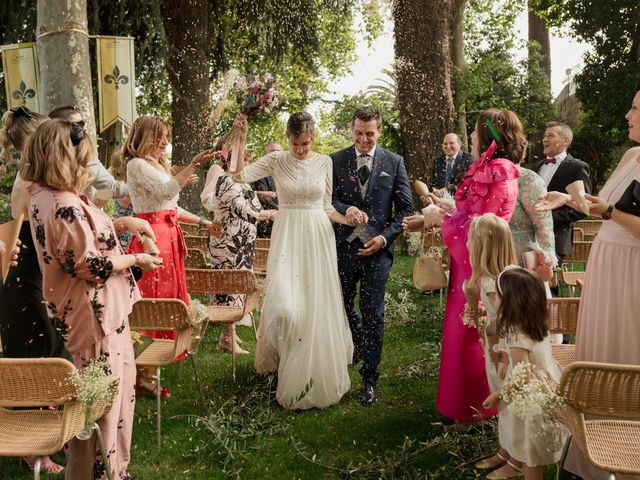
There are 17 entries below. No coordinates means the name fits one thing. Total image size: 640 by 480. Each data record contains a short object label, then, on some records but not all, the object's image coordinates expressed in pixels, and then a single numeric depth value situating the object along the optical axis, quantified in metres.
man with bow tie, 7.13
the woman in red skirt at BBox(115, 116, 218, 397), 5.49
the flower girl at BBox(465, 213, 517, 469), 3.98
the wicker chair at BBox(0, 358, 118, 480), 2.79
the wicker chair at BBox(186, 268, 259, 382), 5.80
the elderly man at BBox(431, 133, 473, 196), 9.70
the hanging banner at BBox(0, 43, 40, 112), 7.71
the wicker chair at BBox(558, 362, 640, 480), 2.69
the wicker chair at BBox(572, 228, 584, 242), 9.72
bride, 5.16
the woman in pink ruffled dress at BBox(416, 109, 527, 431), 4.36
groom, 5.32
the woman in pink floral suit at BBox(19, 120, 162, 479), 3.21
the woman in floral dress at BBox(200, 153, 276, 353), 7.54
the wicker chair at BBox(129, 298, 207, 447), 4.48
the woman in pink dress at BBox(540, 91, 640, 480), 3.46
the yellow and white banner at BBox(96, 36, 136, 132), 8.31
